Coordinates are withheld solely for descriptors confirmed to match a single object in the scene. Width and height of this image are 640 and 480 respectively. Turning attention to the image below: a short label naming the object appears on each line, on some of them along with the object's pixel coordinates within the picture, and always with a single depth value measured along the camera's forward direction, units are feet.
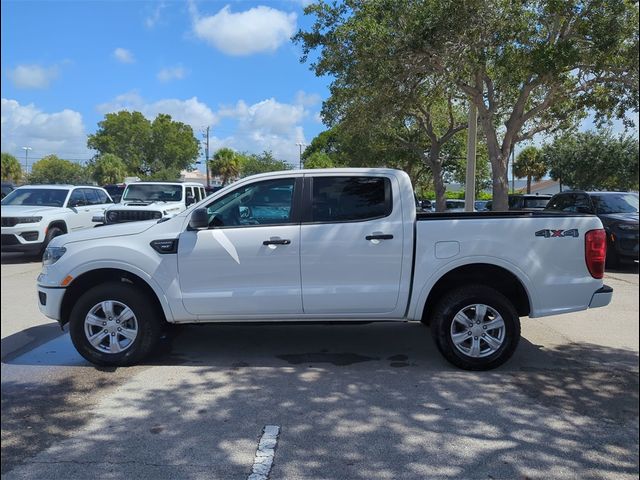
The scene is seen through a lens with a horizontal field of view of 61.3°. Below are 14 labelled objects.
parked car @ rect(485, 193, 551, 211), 63.39
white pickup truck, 16.24
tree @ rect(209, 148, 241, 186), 223.51
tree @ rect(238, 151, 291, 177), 153.28
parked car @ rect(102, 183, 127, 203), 92.22
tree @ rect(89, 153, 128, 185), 158.92
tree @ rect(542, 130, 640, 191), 88.89
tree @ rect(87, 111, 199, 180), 193.47
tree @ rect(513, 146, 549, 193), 158.40
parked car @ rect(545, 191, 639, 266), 37.73
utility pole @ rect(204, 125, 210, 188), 199.77
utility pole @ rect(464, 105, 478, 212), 42.86
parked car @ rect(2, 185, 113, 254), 38.97
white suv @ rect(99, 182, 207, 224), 42.32
